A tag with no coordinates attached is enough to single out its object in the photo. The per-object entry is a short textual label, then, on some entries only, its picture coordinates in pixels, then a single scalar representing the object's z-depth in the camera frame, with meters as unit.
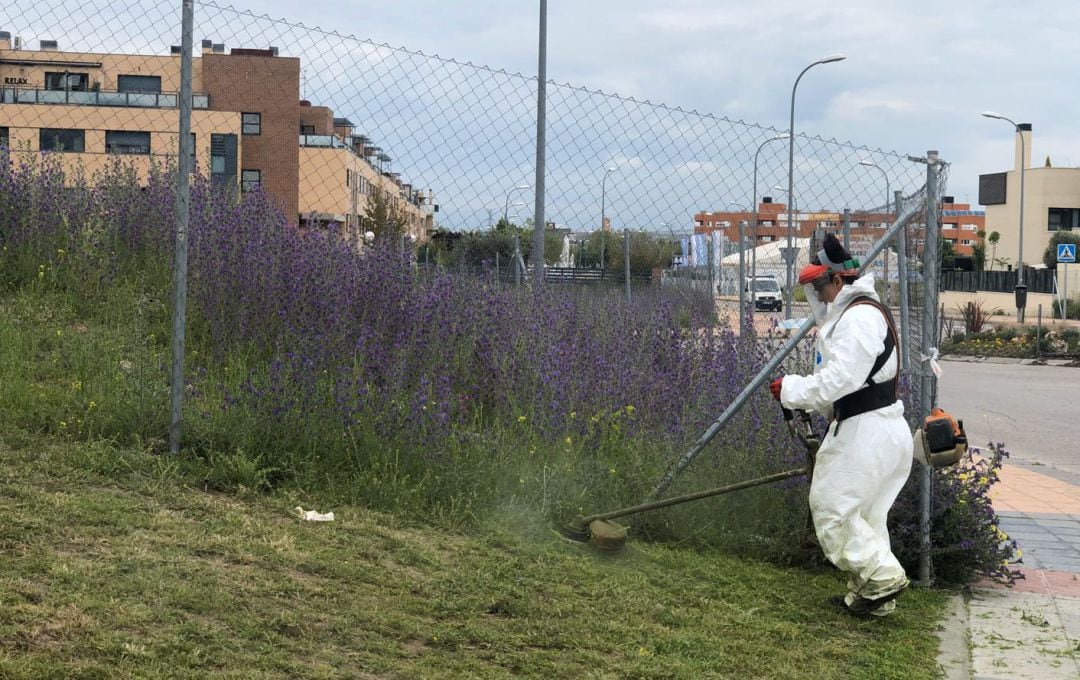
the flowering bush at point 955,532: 6.52
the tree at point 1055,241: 68.41
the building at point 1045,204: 76.06
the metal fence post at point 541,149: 8.44
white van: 44.43
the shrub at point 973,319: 32.66
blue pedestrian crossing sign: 33.25
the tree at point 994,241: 83.06
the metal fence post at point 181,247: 6.48
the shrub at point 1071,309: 45.58
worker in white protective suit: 5.63
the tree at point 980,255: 85.07
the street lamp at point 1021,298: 39.09
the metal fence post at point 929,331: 6.41
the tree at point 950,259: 79.13
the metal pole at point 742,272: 10.10
